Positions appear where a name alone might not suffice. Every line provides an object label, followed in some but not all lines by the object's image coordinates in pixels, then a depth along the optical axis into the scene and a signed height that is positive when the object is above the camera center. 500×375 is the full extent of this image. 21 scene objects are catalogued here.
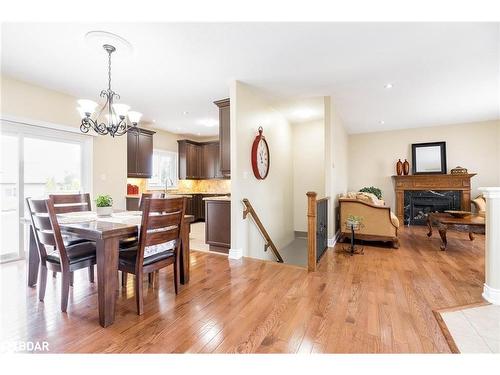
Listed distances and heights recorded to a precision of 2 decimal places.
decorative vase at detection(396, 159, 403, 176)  6.42 +0.54
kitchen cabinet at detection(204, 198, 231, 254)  3.67 -0.56
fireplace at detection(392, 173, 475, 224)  5.78 -0.12
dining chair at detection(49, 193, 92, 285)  2.47 -0.17
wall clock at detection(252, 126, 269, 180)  3.82 +0.54
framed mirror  6.16 +0.79
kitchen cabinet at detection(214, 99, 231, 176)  3.77 +0.86
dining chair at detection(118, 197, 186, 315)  1.91 -0.46
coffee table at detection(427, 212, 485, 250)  3.57 -0.56
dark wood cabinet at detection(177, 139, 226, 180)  6.96 +0.89
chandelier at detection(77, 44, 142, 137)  2.43 +0.86
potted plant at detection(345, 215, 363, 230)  3.75 -0.55
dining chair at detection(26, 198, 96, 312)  1.88 -0.53
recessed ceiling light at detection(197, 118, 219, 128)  5.61 +1.64
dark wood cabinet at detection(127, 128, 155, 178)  5.27 +0.85
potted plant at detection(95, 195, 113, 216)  2.50 -0.17
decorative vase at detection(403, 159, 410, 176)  6.39 +0.53
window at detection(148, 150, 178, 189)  6.65 +0.56
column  2.15 -0.55
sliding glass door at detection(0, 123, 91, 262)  3.40 +0.31
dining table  1.75 -0.38
